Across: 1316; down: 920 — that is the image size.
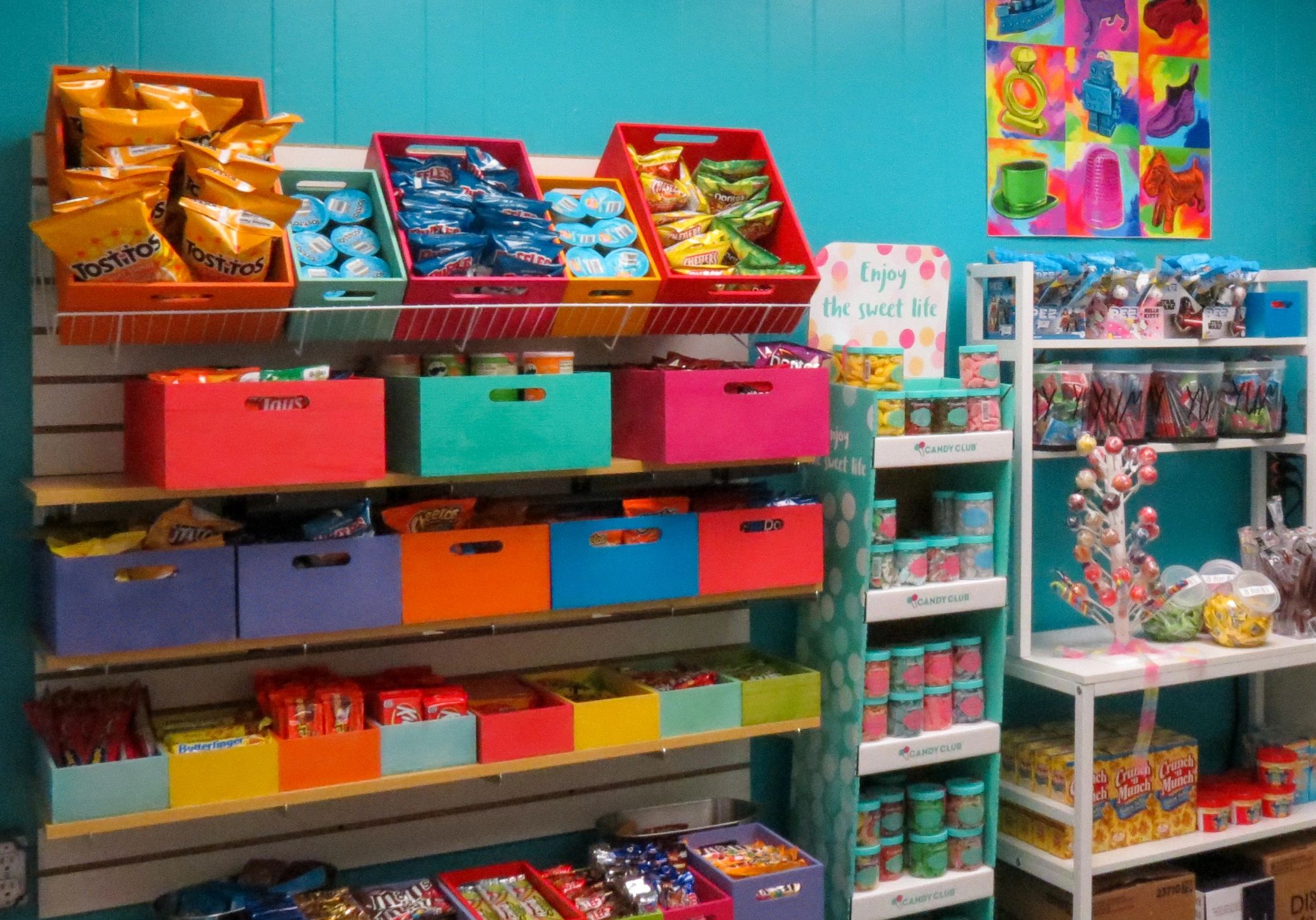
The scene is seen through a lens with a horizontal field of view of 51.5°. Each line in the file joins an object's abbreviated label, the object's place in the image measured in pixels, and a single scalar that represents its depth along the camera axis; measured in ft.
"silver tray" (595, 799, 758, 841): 10.39
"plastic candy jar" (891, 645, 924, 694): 10.51
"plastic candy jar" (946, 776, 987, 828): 10.80
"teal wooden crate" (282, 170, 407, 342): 8.34
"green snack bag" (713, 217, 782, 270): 9.73
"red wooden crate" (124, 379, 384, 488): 7.79
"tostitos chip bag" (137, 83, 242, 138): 8.17
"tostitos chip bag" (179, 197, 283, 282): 7.77
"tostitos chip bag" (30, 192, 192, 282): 7.39
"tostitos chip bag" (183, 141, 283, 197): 7.97
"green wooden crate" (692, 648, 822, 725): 9.95
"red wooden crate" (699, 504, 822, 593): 9.70
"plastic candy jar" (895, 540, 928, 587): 10.47
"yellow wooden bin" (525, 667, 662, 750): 9.38
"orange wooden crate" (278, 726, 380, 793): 8.48
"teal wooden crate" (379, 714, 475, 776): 8.77
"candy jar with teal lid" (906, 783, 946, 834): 10.67
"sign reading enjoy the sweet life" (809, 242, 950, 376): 11.27
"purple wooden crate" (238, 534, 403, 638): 8.34
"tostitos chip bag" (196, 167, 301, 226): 7.90
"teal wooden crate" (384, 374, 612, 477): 8.52
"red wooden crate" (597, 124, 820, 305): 9.37
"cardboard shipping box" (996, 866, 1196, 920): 11.31
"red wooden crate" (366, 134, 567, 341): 8.58
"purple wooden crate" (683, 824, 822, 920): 9.46
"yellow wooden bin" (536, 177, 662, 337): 9.04
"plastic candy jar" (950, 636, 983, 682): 10.84
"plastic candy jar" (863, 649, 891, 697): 10.34
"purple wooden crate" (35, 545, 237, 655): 7.87
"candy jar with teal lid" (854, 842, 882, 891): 10.46
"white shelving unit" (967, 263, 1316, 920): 10.89
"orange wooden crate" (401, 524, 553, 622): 8.80
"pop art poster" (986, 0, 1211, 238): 12.30
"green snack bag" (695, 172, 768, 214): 10.11
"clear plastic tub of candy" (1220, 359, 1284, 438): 12.33
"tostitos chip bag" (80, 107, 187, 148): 7.88
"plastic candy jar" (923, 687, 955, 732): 10.71
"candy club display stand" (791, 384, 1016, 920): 10.30
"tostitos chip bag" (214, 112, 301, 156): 8.24
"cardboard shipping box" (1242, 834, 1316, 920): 12.18
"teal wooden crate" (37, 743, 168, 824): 7.86
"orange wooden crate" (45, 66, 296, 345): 7.79
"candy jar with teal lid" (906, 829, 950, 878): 10.69
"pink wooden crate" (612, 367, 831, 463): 9.22
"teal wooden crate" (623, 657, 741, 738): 9.63
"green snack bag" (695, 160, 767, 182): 10.16
